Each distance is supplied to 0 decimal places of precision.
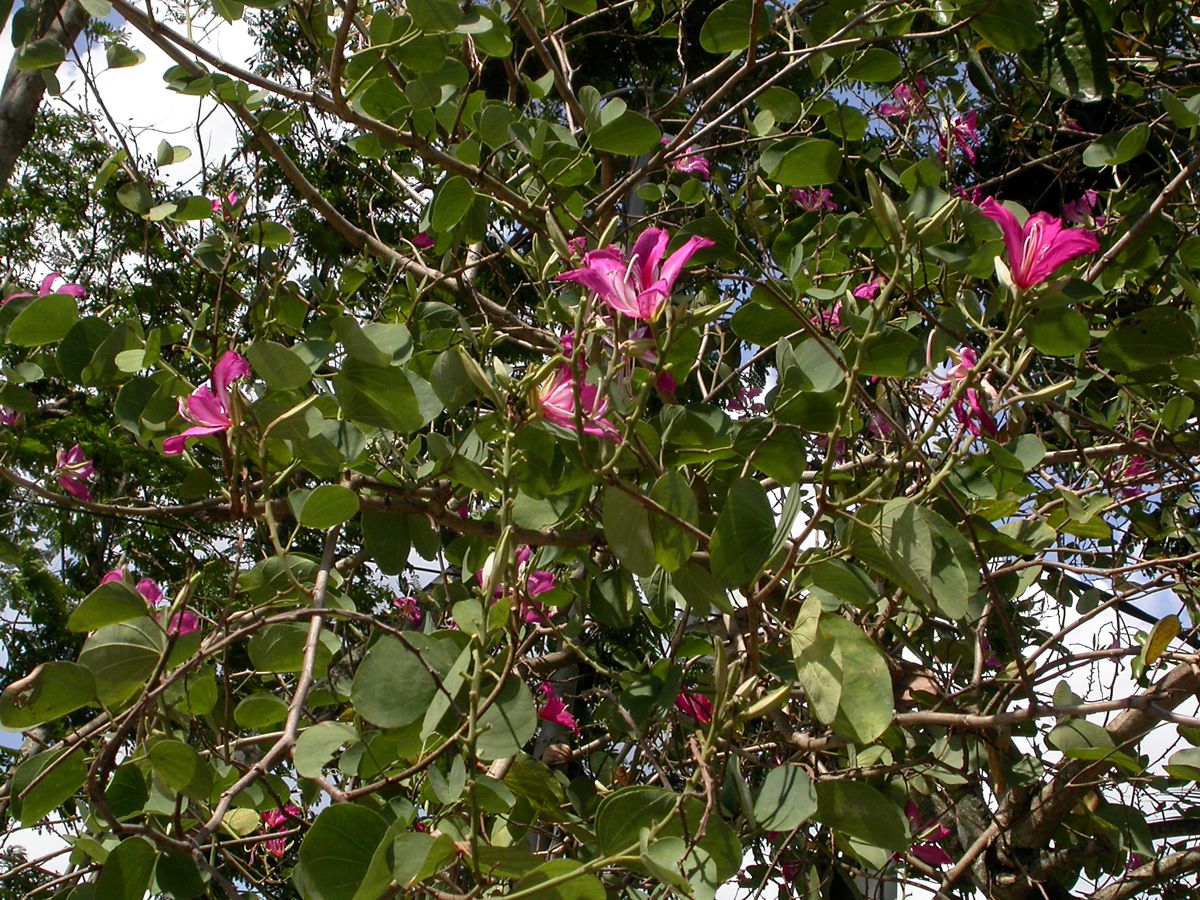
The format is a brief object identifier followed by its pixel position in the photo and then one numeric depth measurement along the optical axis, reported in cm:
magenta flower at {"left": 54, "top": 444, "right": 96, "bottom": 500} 203
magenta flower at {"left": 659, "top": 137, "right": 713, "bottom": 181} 235
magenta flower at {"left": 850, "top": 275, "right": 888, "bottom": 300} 188
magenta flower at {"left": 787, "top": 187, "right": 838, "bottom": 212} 229
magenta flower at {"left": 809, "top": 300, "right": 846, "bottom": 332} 155
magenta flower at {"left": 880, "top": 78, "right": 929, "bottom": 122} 248
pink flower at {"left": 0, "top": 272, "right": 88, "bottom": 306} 138
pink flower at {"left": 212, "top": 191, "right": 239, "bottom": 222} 174
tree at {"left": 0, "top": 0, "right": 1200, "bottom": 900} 88
